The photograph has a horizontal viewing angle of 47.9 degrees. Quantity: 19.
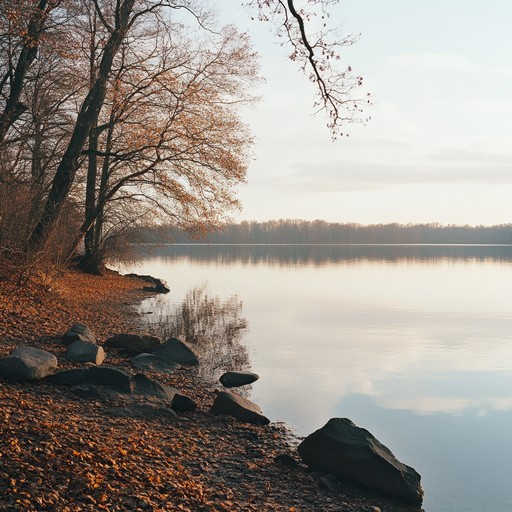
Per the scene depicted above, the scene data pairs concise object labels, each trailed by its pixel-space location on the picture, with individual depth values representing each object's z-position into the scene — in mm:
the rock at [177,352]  15117
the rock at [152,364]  13852
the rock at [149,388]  11227
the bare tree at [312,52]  13578
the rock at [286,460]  8836
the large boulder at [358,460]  8188
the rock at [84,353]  12836
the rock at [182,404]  10766
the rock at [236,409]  10781
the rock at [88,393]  10406
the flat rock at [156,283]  33844
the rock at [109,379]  11055
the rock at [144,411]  9867
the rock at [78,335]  14258
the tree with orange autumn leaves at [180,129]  26031
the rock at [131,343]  15211
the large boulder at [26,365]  10328
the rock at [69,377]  10914
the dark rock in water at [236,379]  13609
